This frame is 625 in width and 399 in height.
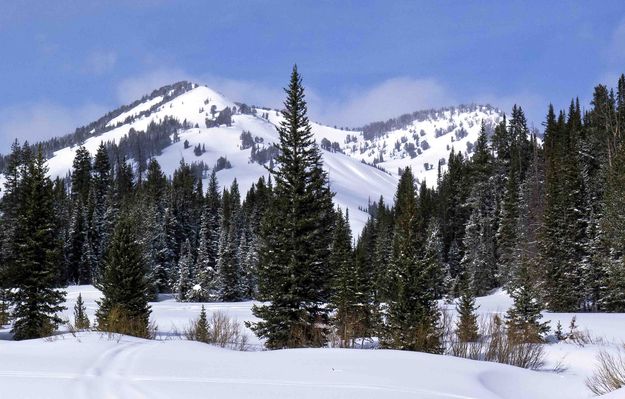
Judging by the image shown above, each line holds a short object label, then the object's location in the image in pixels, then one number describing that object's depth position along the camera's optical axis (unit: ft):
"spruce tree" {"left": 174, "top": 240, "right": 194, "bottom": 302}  195.23
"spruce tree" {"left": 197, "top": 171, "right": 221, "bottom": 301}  197.77
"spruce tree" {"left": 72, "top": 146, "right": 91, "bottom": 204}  294.05
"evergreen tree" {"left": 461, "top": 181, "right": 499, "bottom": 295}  183.93
